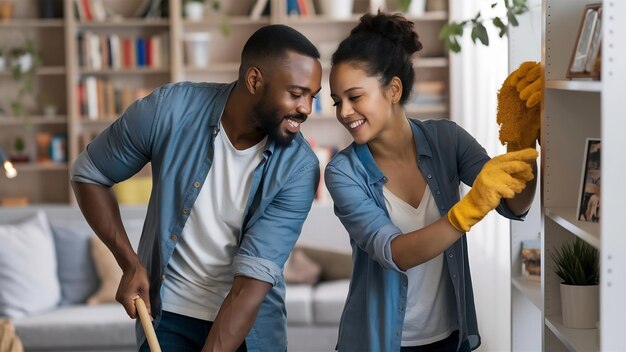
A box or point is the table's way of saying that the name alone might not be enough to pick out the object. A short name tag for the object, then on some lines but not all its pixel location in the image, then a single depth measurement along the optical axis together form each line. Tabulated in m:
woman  2.11
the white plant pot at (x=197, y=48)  6.22
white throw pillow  4.54
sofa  4.45
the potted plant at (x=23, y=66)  6.27
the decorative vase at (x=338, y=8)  6.11
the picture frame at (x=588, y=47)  1.82
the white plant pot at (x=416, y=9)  6.02
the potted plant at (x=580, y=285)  2.12
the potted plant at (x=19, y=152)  6.41
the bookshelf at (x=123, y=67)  6.21
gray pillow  4.76
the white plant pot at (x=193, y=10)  6.23
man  2.25
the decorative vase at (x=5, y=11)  6.34
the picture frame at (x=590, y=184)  1.97
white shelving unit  1.96
